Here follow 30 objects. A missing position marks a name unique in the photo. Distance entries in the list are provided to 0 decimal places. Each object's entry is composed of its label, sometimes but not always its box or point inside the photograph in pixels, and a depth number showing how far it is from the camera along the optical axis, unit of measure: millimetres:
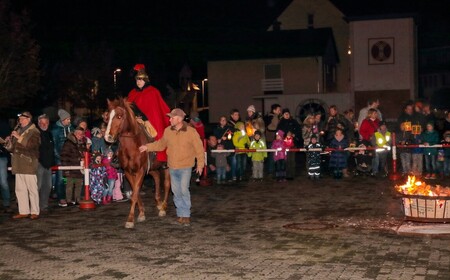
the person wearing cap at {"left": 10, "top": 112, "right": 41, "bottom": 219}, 15375
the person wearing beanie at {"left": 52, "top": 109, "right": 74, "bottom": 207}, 17938
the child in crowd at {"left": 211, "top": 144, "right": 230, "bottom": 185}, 21844
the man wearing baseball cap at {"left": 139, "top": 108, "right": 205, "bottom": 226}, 14141
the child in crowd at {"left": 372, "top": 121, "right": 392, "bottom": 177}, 22422
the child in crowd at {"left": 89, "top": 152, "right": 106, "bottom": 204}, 17422
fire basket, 13109
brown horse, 14375
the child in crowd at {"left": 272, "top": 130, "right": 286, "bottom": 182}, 21891
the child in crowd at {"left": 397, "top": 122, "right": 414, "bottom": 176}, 22250
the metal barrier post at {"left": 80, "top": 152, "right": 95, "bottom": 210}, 16625
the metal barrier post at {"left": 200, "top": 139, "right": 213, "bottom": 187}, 21156
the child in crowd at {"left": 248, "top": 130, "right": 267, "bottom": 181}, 22266
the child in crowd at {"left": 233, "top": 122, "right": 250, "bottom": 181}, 22297
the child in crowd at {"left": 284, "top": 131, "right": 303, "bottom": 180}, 22234
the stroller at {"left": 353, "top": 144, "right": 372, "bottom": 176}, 22375
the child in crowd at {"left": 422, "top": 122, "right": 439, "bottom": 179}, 21875
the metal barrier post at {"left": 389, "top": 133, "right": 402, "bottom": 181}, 21359
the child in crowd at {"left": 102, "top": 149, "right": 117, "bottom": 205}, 17703
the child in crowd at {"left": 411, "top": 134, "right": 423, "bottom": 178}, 22078
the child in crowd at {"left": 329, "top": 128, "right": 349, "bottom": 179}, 22125
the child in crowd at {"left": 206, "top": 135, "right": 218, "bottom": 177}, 22023
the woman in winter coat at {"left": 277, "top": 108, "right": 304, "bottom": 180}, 22359
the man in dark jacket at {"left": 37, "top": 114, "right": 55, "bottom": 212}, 16203
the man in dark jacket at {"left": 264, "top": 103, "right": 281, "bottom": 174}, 23609
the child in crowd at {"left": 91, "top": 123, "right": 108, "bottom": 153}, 18094
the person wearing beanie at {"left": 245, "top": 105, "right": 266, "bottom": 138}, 22609
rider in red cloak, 15406
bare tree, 44906
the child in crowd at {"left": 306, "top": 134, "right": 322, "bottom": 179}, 22094
